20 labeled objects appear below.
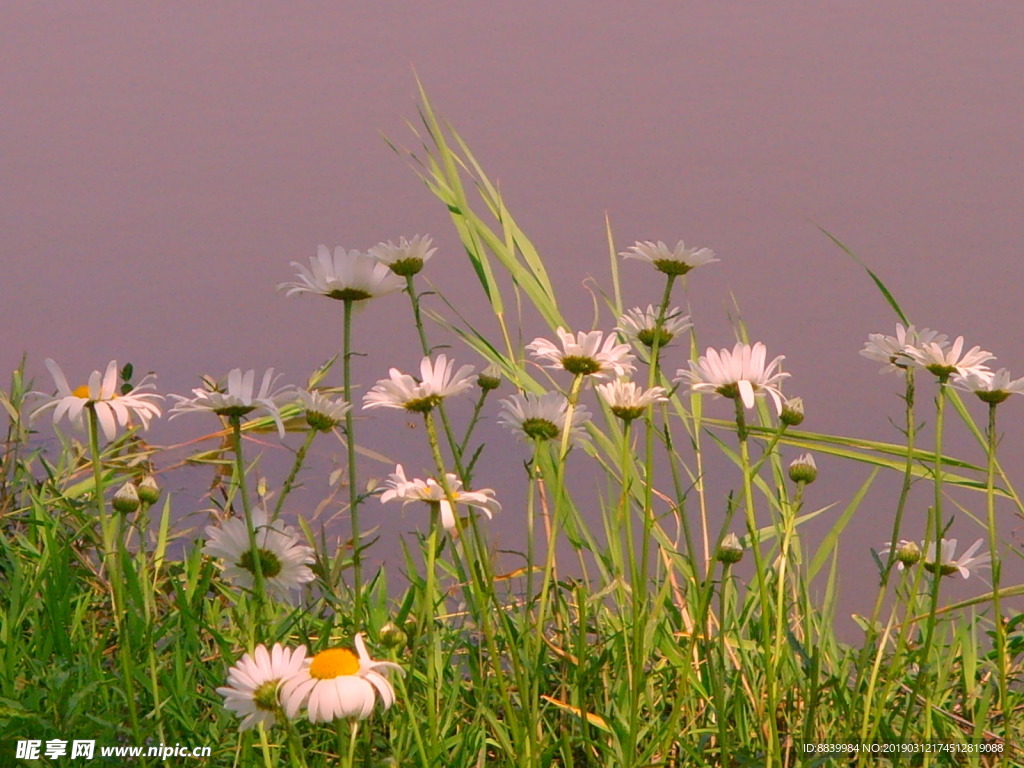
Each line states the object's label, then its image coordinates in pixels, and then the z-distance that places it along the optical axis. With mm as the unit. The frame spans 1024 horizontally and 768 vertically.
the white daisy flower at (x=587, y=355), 3242
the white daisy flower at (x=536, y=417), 3258
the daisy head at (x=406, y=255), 3281
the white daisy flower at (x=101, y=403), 3195
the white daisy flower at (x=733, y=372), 3257
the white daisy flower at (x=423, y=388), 3222
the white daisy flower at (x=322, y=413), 3266
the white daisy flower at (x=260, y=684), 3154
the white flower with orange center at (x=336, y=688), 3131
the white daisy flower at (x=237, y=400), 3203
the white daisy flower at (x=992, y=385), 3277
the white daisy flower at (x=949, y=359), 3269
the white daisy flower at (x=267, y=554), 3245
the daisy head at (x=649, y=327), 3309
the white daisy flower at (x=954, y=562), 3380
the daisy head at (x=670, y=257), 3306
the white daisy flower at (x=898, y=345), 3283
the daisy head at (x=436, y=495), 3214
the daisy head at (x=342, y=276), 3248
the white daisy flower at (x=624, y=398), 3267
